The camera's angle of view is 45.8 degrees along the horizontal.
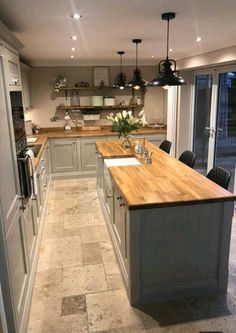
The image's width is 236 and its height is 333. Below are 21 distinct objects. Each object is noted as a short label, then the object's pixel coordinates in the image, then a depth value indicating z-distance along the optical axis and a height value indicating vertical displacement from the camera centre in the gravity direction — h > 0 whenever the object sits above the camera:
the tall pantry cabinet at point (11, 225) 1.77 -0.85
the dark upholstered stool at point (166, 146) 4.65 -0.76
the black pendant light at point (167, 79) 2.55 +0.19
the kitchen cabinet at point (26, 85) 4.80 +0.34
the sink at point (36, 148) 4.17 -0.69
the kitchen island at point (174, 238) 2.23 -1.12
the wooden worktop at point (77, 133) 5.49 -0.63
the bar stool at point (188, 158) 3.66 -0.78
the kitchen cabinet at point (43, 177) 3.59 -1.14
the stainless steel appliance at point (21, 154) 2.41 -0.46
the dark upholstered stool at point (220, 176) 2.76 -0.78
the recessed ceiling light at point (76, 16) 2.21 +0.68
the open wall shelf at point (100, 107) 6.04 -0.12
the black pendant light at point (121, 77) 4.53 +0.48
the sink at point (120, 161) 3.47 -0.76
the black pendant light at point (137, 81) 3.94 +0.26
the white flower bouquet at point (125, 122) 3.97 -0.30
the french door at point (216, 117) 4.48 -0.31
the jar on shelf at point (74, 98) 6.09 +0.08
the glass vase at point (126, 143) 4.31 -0.65
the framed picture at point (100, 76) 6.04 +0.54
